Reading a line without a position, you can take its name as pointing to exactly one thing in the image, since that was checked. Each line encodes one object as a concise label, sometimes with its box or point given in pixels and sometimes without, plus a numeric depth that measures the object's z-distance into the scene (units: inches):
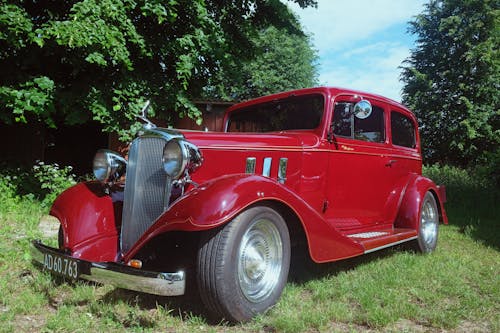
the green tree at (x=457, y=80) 762.8
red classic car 96.6
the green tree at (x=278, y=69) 1015.6
